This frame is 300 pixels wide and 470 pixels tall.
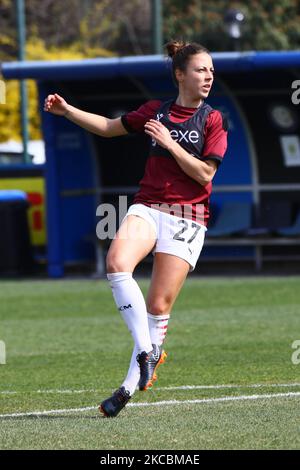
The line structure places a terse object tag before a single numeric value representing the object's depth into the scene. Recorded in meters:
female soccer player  6.99
